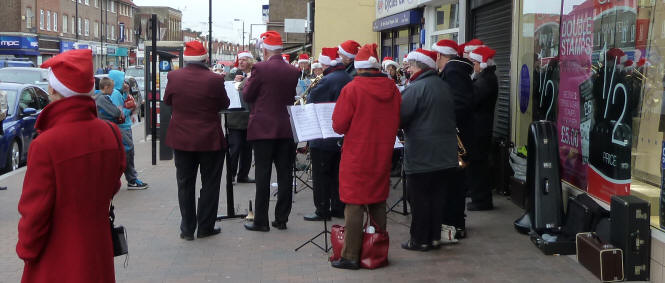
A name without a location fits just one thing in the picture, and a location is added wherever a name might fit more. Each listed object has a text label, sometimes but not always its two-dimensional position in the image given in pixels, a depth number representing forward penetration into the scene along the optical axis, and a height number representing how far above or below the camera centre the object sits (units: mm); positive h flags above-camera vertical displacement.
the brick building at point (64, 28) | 55625 +3690
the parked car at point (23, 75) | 22000 -162
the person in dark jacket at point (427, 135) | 6461 -479
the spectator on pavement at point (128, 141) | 10523 -948
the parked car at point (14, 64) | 32681 +255
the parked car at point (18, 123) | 12672 -912
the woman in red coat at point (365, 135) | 6102 -460
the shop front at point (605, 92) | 5957 -79
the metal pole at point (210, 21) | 27966 +1997
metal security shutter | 10406 +510
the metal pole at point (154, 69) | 12148 +54
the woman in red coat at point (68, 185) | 3506 -539
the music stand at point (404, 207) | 8703 -1489
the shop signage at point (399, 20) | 17891 +1492
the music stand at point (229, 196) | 8328 -1335
